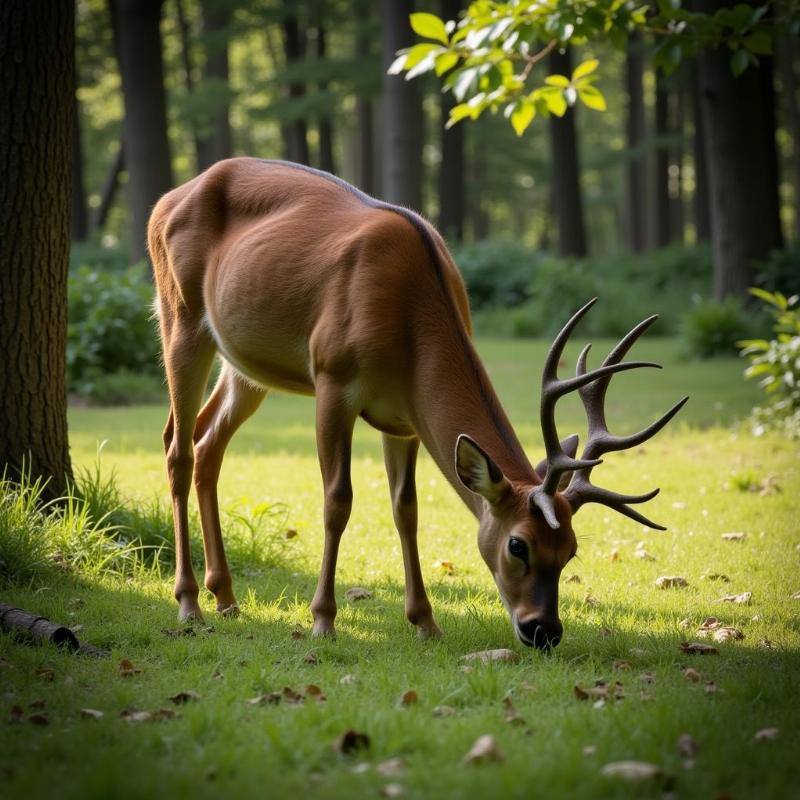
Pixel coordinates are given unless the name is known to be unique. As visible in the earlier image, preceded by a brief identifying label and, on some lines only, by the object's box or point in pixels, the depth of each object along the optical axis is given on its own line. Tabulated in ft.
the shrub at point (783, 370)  65.05
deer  29.35
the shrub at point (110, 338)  86.58
